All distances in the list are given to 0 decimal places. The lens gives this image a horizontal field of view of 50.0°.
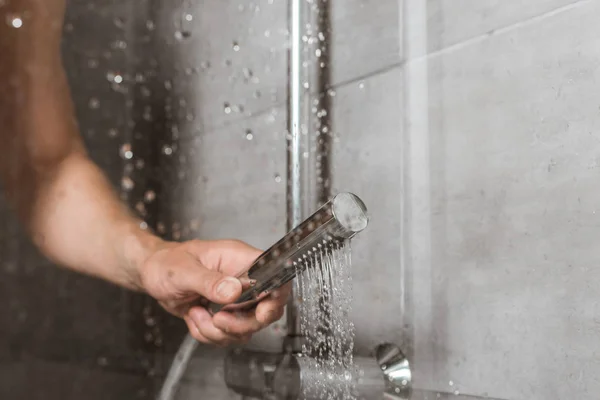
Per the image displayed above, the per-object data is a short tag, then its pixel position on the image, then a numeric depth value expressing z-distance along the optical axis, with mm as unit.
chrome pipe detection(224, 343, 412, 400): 650
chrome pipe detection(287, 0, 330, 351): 720
